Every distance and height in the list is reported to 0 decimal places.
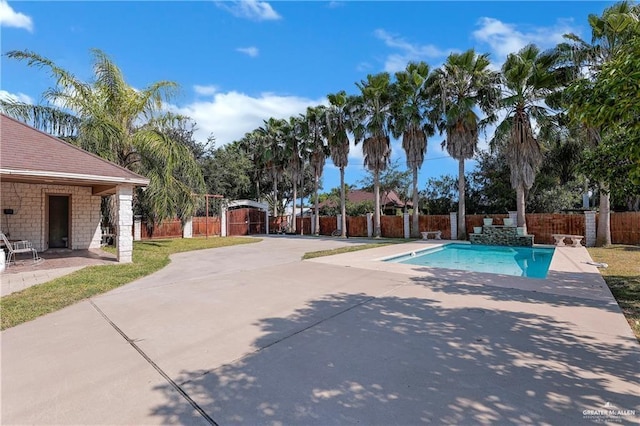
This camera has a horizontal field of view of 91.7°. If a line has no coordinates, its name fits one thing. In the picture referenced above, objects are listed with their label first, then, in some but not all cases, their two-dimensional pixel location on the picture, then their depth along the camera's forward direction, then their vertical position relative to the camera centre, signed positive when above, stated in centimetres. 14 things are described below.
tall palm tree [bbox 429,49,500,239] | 1723 +670
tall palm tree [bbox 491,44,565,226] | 1481 +563
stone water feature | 1583 -108
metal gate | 2547 -38
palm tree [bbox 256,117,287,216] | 2675 +646
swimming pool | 1052 -173
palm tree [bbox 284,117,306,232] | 2514 +582
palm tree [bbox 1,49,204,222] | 1226 +408
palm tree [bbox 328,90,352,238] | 2211 +631
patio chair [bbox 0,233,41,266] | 822 -95
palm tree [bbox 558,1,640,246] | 1248 +733
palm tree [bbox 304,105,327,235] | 2369 +619
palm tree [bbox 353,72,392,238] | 2012 +635
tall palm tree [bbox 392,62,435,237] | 1922 +639
